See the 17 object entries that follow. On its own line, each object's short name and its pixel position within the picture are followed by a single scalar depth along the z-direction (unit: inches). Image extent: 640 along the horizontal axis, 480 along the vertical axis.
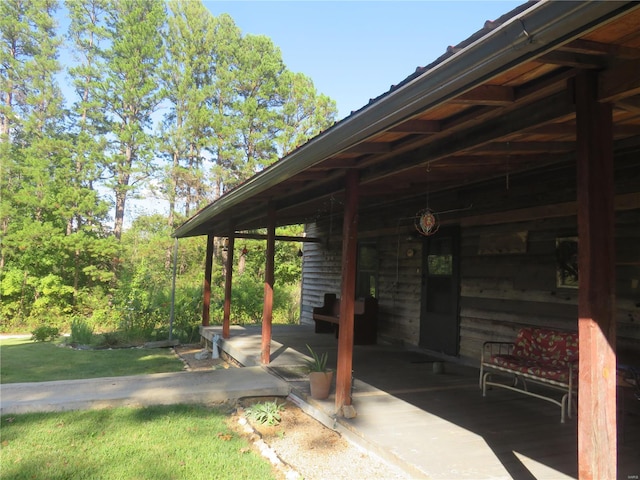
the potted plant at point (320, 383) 160.6
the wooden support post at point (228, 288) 307.6
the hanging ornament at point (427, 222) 179.6
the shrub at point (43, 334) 398.3
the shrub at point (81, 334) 377.7
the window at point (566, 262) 171.9
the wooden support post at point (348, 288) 147.9
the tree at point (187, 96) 805.2
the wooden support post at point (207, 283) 358.9
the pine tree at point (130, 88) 737.0
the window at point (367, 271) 317.1
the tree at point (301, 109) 845.2
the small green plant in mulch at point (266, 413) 153.3
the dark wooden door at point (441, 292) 234.7
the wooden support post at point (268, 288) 223.8
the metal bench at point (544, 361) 138.5
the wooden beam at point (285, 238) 322.3
